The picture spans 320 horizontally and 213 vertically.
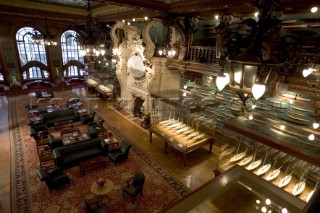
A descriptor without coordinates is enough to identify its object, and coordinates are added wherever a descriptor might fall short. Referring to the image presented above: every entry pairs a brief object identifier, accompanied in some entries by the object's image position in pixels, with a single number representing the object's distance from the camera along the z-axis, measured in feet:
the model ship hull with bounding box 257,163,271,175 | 17.42
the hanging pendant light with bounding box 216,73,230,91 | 10.29
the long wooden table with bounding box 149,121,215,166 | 24.07
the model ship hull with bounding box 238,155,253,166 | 18.81
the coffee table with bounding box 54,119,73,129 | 33.08
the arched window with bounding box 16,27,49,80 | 53.88
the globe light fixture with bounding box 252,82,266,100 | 7.79
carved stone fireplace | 31.40
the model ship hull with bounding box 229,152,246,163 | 19.77
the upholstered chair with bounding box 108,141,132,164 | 23.80
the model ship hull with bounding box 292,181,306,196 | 14.77
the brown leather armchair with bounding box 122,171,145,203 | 18.39
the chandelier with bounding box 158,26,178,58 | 28.11
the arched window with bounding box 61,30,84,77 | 60.70
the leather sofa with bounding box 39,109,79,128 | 33.12
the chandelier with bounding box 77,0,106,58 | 19.77
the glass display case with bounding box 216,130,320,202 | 15.39
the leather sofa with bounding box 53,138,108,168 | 22.99
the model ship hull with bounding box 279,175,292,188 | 15.84
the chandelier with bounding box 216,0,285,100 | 7.55
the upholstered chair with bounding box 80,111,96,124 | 34.68
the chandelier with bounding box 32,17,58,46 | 37.70
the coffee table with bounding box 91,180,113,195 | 17.79
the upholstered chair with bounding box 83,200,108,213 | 15.79
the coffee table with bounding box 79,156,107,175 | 22.07
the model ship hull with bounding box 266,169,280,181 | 16.56
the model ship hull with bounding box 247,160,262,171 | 18.08
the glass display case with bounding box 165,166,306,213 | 6.85
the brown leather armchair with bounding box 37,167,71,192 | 19.02
